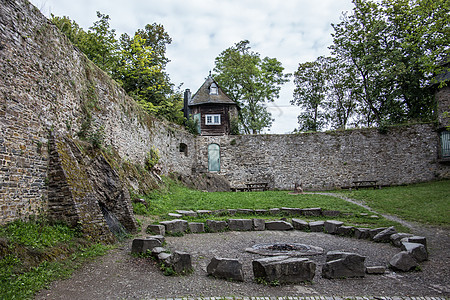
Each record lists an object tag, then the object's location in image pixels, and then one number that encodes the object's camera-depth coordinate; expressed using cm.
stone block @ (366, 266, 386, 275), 558
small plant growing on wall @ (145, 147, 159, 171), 1599
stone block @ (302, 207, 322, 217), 1189
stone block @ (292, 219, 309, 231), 1000
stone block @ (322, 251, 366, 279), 538
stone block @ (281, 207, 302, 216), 1203
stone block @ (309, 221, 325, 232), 980
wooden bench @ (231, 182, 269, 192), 2156
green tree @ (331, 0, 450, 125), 2417
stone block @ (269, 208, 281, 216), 1203
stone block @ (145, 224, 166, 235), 873
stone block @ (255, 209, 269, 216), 1202
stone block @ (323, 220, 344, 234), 944
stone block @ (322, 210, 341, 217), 1182
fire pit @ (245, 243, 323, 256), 698
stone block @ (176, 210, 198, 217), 1108
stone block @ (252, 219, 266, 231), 1007
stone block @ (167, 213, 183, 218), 1062
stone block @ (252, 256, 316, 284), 510
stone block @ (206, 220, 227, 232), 970
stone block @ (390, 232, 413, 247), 755
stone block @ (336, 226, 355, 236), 903
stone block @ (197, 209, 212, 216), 1123
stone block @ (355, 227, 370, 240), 855
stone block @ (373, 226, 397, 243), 806
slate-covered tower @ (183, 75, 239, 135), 2752
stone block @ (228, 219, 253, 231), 1002
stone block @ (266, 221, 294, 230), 1005
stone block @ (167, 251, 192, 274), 556
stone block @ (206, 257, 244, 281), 525
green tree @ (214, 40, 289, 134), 3231
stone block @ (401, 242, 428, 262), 617
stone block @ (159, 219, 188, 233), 907
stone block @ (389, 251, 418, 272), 571
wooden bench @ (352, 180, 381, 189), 2096
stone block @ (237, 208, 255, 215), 1195
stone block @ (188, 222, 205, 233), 951
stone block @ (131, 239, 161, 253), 658
